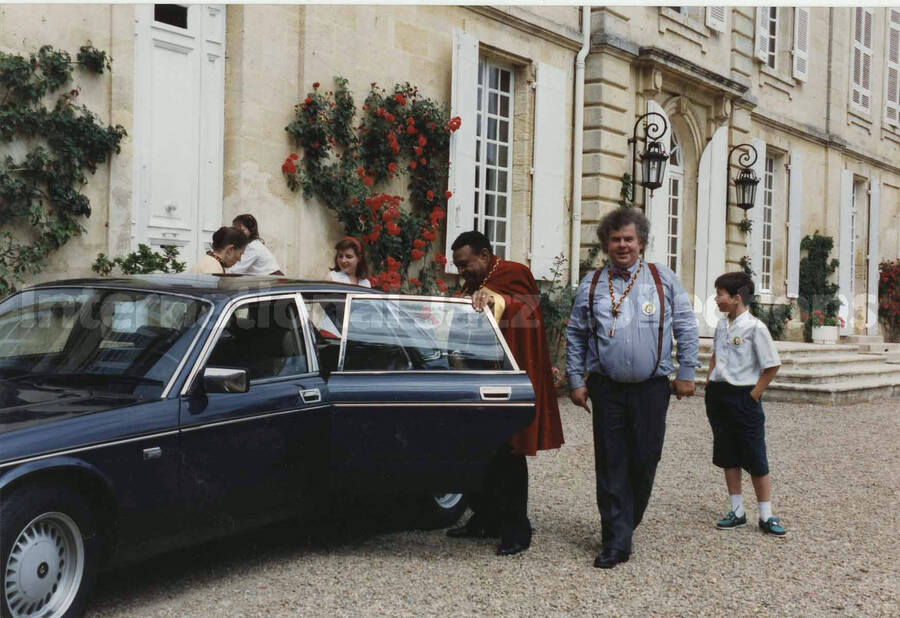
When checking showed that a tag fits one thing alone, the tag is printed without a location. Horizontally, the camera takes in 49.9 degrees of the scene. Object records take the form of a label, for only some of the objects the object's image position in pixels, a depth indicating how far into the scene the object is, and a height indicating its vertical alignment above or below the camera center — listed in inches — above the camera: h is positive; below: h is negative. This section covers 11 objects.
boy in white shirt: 223.0 -20.3
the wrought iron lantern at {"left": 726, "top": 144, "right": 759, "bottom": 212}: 637.3 +81.9
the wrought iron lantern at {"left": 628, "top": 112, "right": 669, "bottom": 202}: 522.0 +80.3
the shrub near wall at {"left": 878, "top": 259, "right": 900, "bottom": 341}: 847.1 +12.4
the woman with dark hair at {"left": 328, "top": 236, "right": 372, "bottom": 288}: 283.4 +10.9
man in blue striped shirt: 192.1 -12.0
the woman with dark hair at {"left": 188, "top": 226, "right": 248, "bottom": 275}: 262.2 +13.4
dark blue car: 137.6 -18.6
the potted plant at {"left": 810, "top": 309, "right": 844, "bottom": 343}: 724.7 -14.3
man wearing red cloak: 194.5 -9.5
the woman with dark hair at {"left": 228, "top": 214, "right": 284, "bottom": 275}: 288.7 +12.6
